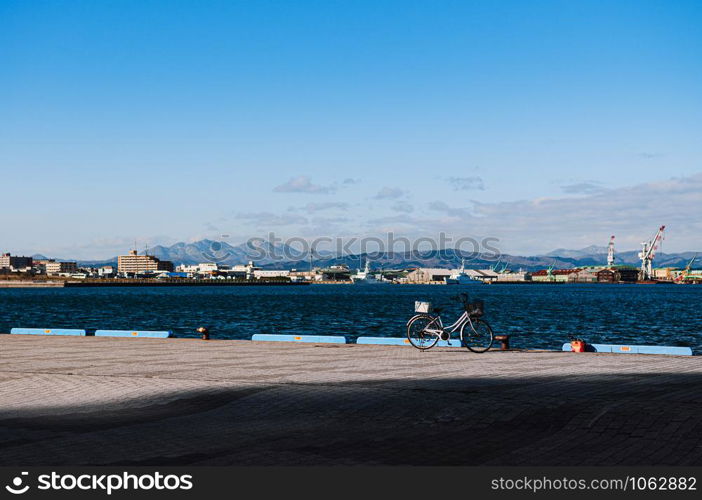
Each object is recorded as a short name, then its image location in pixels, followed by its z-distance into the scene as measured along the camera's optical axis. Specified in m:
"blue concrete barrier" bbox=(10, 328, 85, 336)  30.62
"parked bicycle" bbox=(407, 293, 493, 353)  20.34
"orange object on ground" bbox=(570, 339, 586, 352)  21.83
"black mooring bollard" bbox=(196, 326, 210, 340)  27.03
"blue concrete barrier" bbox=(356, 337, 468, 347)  23.47
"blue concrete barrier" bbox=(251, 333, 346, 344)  25.72
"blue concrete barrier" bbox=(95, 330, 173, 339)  29.06
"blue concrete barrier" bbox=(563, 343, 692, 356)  21.48
